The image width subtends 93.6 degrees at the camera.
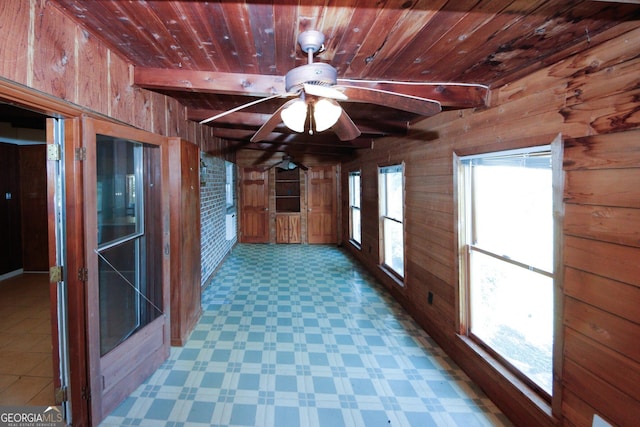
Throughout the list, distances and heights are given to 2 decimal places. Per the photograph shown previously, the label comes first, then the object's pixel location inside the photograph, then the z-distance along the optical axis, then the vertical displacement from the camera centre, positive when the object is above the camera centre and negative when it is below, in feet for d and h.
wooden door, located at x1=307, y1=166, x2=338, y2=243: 24.93 +0.14
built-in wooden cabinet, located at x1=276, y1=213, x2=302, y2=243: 25.35 -1.85
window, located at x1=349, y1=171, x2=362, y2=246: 20.98 -0.13
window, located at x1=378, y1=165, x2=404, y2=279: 13.37 -0.57
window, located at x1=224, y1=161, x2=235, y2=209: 20.91 +1.72
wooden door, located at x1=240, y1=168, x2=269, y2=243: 25.17 +0.14
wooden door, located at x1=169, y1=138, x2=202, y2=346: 9.01 -0.87
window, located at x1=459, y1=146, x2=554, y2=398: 6.03 -1.24
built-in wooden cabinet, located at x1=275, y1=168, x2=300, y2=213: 25.84 +1.42
